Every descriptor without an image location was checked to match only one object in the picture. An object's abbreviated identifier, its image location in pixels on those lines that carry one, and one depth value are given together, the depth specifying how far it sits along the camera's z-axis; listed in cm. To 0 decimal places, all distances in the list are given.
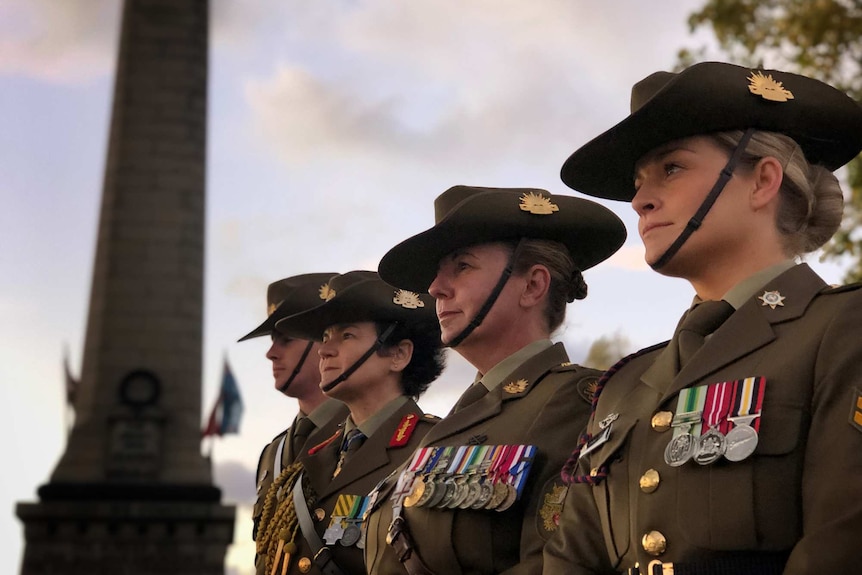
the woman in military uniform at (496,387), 411
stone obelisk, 2070
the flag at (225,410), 2192
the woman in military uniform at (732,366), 279
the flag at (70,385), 2191
